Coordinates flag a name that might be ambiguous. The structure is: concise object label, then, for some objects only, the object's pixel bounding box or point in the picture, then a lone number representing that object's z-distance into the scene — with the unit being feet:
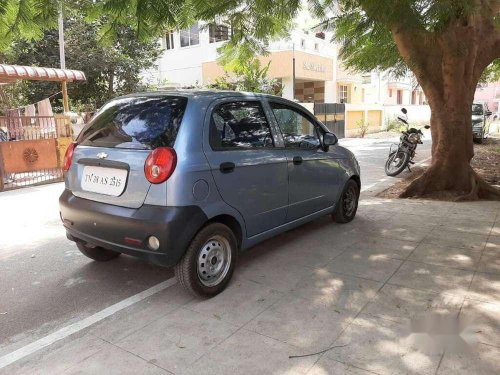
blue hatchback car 11.00
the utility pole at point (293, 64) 77.92
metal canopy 30.89
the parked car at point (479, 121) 59.41
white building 80.23
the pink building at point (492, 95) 202.08
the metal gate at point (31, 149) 31.14
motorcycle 33.99
